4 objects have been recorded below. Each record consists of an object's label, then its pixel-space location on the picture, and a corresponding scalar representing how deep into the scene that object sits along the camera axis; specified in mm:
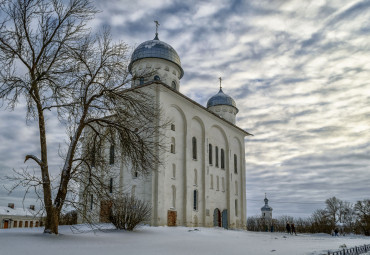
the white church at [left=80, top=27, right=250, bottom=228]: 23094
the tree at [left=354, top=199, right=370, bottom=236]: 40156
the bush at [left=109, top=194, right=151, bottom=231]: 15070
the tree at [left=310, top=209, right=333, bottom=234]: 41778
